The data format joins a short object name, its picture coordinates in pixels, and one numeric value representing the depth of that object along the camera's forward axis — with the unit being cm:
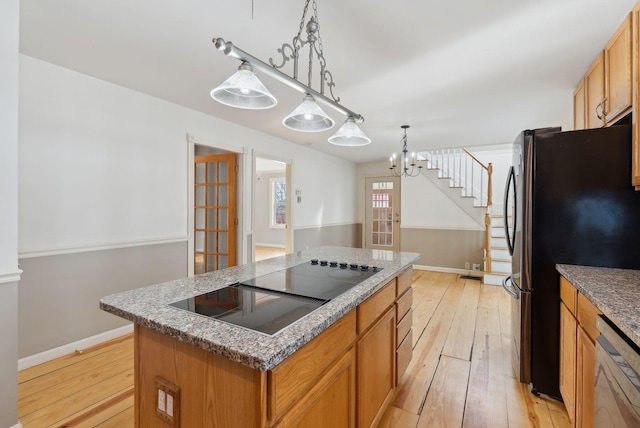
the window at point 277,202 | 870
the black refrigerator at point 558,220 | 176
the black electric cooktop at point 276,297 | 106
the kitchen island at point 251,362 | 85
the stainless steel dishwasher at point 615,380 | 95
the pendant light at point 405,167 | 449
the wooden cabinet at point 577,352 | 138
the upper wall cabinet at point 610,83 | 176
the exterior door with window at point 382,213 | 662
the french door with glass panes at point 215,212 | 418
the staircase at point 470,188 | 510
